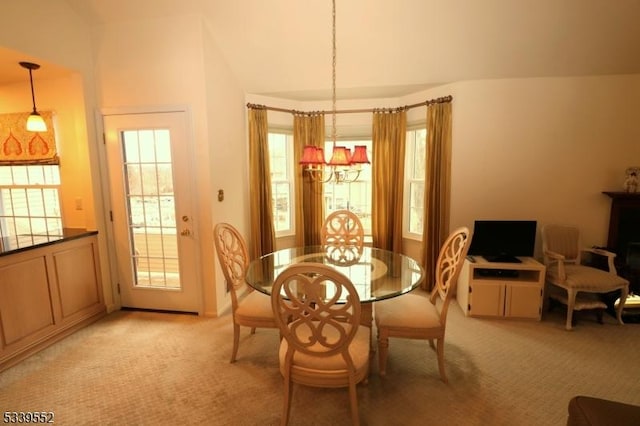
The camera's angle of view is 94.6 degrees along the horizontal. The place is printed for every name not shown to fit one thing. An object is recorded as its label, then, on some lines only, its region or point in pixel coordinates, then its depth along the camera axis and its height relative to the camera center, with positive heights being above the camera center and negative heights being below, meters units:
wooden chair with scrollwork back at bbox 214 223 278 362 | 2.24 -0.95
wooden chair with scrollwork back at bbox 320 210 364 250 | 3.19 -0.57
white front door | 2.92 -0.28
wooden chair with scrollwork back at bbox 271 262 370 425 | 1.50 -0.91
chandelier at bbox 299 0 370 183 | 2.19 +0.16
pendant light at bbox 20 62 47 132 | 2.60 +0.57
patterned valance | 2.99 +0.42
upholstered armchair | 2.78 -0.97
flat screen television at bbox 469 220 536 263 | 3.15 -0.66
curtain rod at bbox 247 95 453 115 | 3.45 +0.91
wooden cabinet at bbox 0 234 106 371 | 2.30 -0.97
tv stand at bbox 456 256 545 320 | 2.93 -1.12
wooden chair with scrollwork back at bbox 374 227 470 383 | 2.06 -1.00
